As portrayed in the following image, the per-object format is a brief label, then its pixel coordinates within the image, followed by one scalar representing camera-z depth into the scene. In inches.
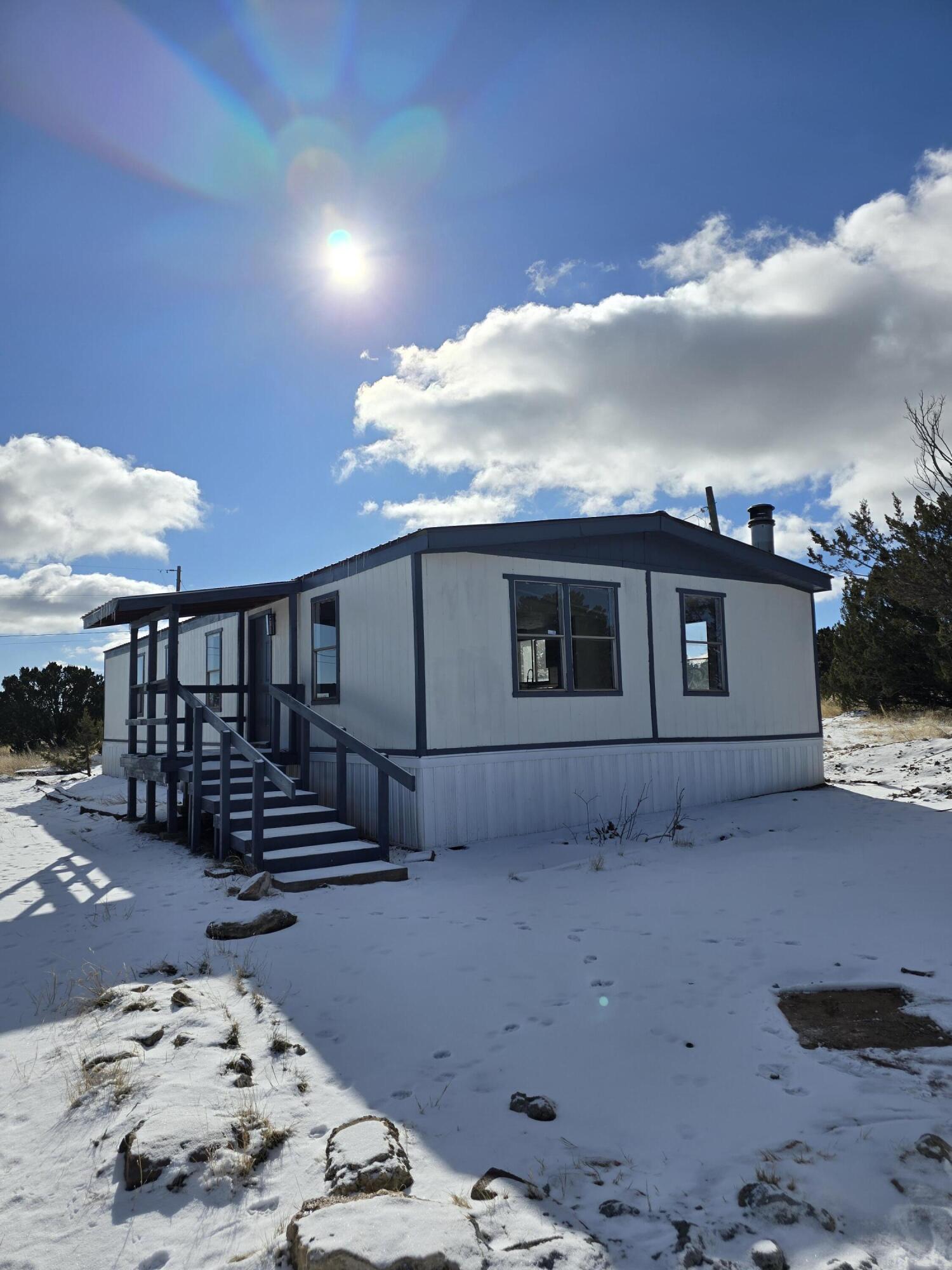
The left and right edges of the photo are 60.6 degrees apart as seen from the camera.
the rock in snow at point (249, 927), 249.0
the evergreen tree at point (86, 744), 1008.4
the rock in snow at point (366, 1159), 115.8
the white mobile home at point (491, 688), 394.3
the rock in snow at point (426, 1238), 96.7
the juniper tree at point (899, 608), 492.1
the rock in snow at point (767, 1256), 98.0
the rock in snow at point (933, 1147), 116.5
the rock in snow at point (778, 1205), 105.6
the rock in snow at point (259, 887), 295.9
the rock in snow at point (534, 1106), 137.7
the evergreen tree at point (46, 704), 1218.0
